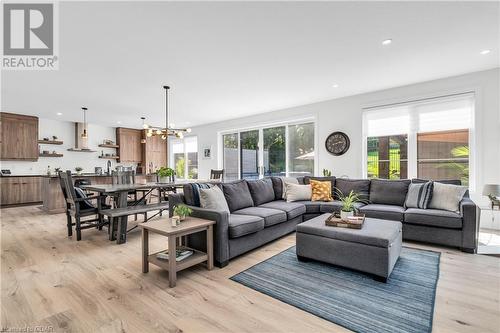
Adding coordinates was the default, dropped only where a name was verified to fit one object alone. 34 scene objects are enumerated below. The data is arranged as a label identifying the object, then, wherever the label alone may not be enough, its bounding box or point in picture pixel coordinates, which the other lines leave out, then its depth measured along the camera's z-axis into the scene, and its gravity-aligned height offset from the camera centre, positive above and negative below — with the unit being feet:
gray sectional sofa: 9.05 -2.20
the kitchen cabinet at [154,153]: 30.91 +1.73
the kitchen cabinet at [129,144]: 29.37 +2.82
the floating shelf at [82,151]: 25.79 +1.76
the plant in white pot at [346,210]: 9.27 -1.75
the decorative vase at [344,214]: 9.18 -1.90
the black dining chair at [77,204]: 12.17 -2.02
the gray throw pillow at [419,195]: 11.60 -1.48
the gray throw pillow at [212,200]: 9.82 -1.39
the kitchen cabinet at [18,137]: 21.17 +2.72
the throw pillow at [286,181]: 14.96 -0.97
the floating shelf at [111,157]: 28.63 +1.13
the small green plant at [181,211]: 8.46 -1.57
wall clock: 17.79 +1.68
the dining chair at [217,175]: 20.80 -0.77
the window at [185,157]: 29.86 +1.23
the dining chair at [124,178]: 15.53 -0.77
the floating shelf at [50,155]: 23.68 +1.18
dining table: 11.54 -1.41
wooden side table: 7.30 -2.53
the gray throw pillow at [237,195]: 11.49 -1.43
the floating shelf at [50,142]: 23.63 +2.48
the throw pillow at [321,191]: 14.36 -1.53
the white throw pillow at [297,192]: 14.30 -1.58
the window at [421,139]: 14.20 +1.67
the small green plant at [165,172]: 14.49 -0.35
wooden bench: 11.46 -2.24
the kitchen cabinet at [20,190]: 20.90 -2.07
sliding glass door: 20.53 +1.35
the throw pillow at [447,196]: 10.80 -1.44
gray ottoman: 7.46 -2.68
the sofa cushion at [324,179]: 15.17 -0.89
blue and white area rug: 5.68 -3.61
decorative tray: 8.52 -2.07
